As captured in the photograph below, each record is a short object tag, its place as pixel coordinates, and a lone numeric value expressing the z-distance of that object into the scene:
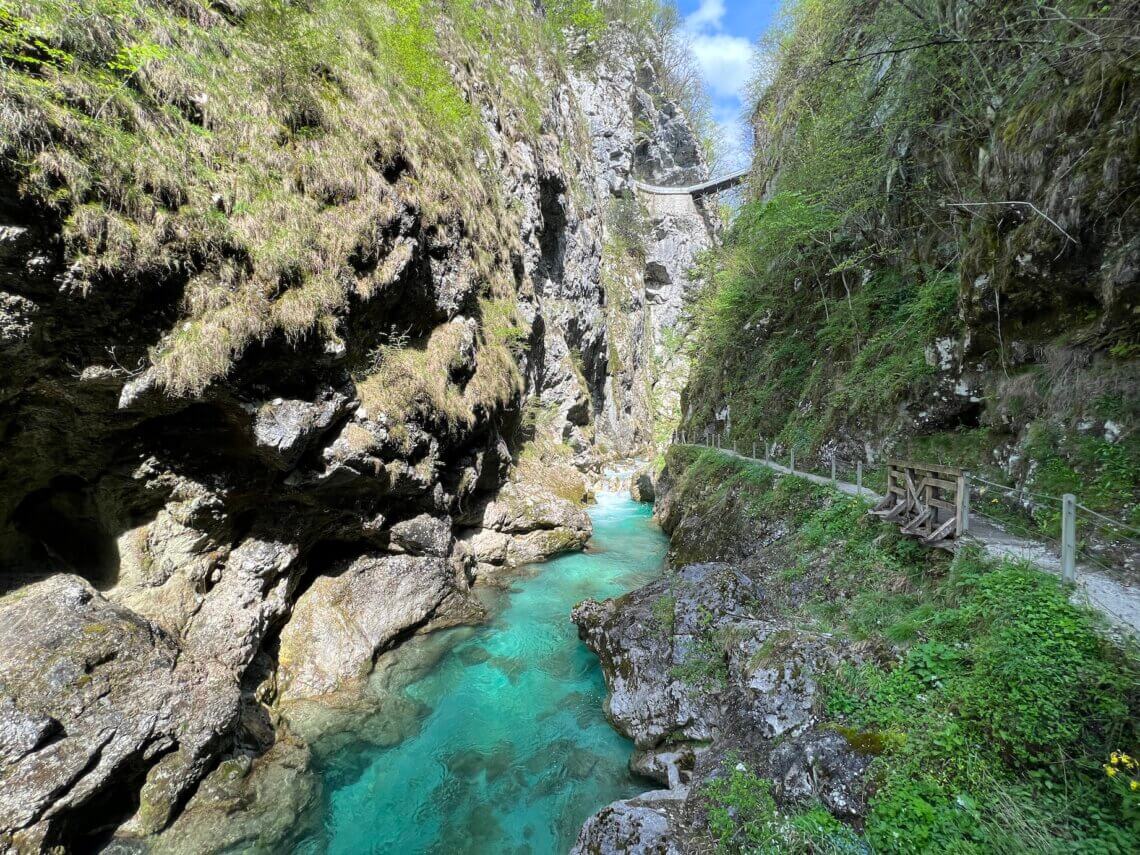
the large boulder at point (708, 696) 3.96
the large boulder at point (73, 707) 4.36
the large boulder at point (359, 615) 7.71
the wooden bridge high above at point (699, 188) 41.00
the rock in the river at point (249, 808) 4.97
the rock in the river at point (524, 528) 13.39
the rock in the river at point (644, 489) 23.30
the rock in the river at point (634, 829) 4.04
